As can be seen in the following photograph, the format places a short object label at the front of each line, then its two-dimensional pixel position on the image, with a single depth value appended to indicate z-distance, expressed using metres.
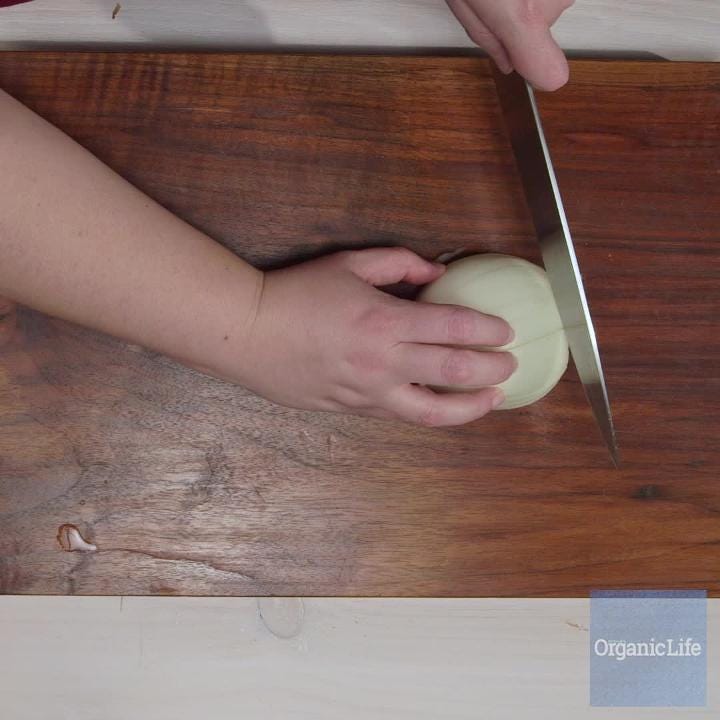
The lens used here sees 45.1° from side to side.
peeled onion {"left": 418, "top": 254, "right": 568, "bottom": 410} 0.70
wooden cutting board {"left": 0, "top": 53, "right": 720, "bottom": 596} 0.74
